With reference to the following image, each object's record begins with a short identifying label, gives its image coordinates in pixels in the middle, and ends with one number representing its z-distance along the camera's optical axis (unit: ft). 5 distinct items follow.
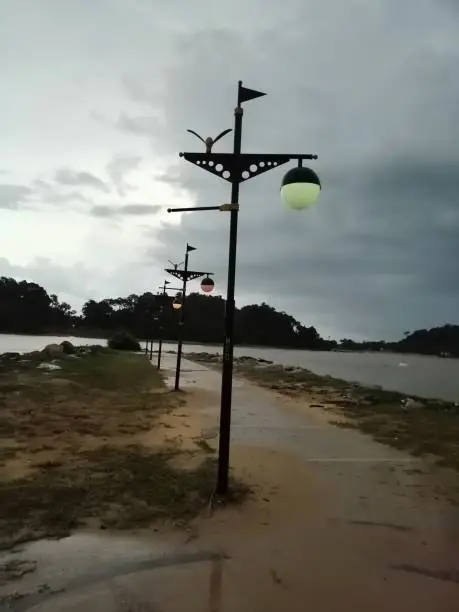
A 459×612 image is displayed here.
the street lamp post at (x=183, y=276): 56.29
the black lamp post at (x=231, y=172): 21.34
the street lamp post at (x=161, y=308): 99.88
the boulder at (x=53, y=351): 131.50
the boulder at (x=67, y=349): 151.24
